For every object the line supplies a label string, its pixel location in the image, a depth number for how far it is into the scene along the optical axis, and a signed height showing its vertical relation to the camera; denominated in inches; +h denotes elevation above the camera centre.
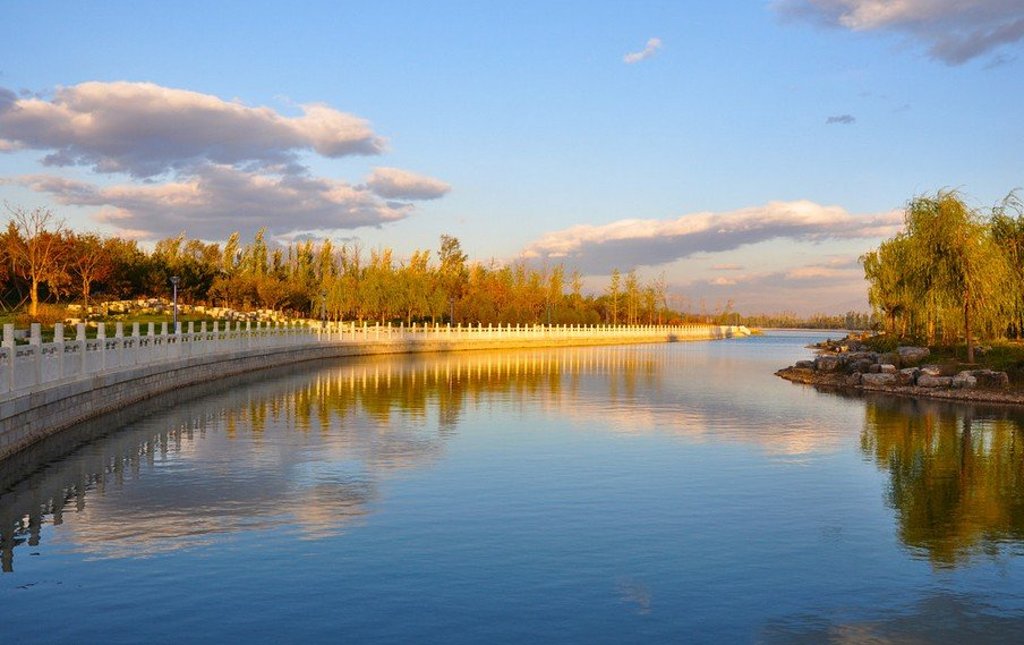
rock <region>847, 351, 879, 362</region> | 1422.2 -56.8
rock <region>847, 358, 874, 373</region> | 1368.4 -68.0
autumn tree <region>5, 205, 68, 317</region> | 2391.7 +162.5
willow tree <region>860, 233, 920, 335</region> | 1515.7 +84.5
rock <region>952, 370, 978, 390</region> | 1115.3 -73.4
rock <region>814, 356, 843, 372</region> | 1465.3 -69.8
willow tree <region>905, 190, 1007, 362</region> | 1275.8 +83.9
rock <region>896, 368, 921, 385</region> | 1218.3 -73.6
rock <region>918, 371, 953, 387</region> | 1142.3 -75.1
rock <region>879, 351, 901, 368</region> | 1375.9 -58.5
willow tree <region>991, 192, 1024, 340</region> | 1386.6 +118.6
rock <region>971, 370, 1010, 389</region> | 1102.4 -70.4
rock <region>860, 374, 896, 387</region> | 1252.2 -81.0
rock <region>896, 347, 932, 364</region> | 1360.7 -51.8
